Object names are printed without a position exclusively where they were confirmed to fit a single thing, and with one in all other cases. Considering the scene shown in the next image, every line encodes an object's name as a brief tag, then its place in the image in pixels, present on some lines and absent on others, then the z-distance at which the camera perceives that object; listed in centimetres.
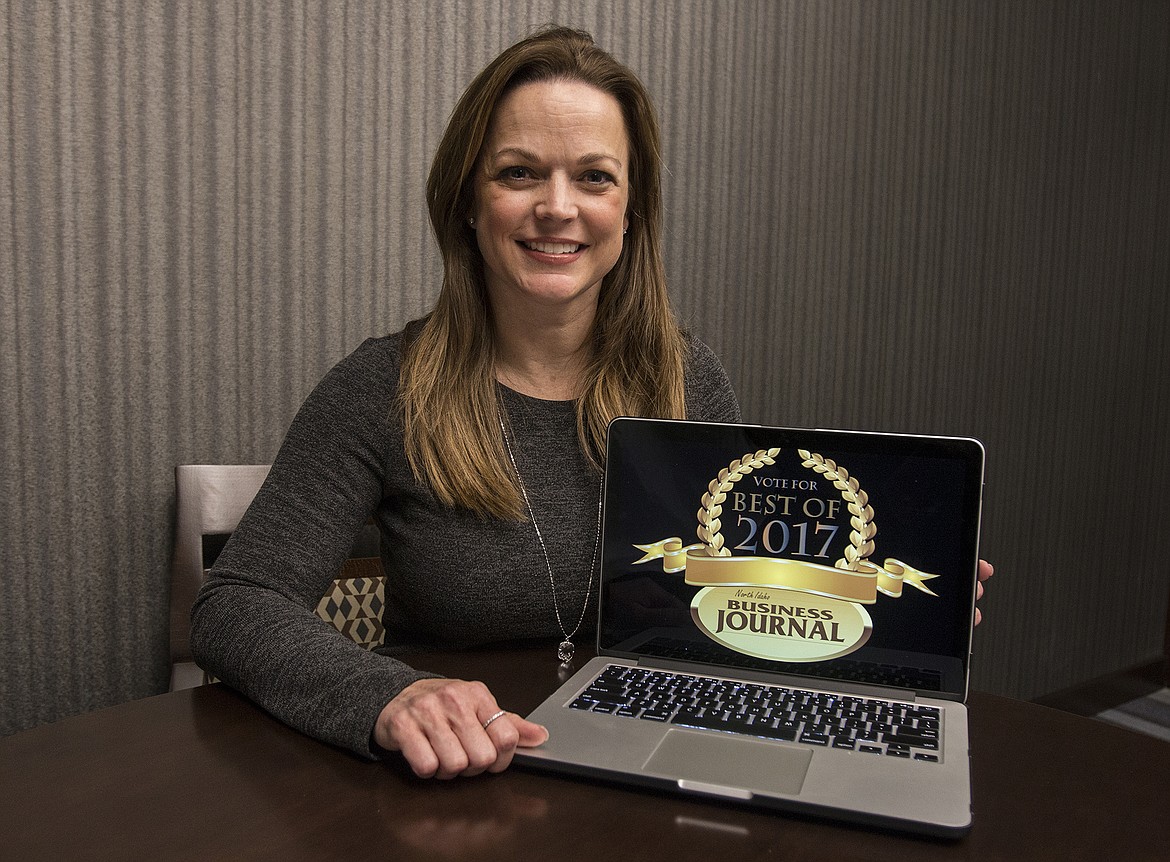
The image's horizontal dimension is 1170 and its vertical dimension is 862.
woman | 121
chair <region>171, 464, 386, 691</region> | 164
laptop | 85
